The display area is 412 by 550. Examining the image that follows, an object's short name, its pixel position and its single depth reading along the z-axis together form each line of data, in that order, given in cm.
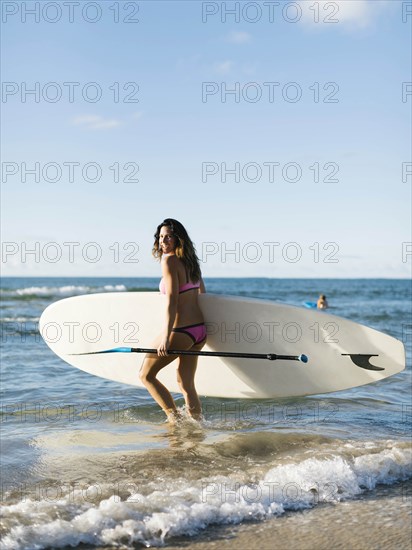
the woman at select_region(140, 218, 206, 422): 461
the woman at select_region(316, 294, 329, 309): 1947
